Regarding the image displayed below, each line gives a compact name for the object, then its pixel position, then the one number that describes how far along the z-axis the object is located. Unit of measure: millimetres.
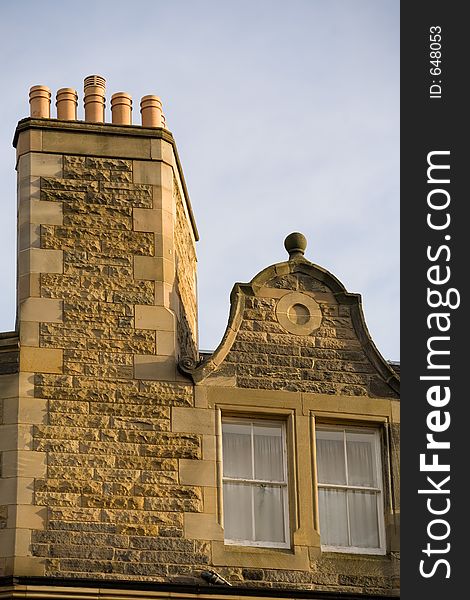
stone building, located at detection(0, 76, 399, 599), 19734
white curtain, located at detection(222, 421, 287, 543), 20438
